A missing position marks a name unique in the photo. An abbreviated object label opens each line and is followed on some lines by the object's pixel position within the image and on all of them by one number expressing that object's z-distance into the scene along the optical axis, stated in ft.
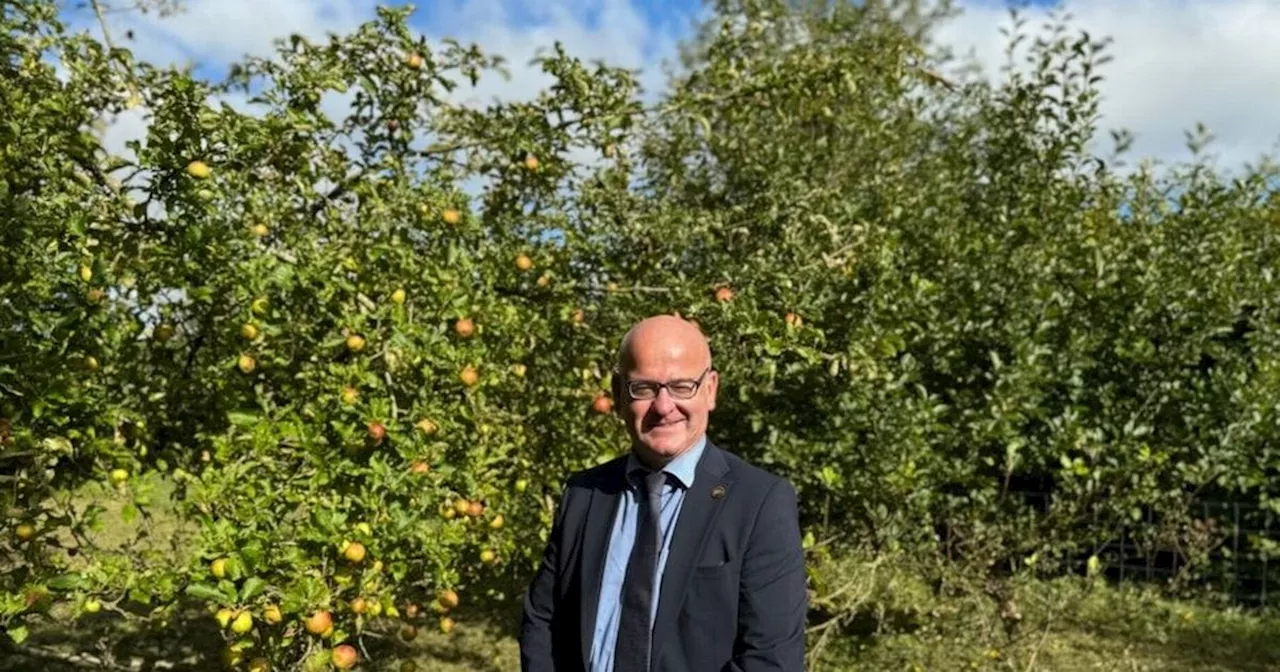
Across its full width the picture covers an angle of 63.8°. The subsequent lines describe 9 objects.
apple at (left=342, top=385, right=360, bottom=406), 10.88
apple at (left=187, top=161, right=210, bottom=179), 11.07
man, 6.28
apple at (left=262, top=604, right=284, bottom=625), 9.78
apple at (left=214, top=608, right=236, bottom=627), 9.70
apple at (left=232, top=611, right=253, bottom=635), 9.61
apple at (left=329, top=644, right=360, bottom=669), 10.53
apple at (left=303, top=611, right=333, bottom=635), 9.98
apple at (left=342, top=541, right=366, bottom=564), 10.26
